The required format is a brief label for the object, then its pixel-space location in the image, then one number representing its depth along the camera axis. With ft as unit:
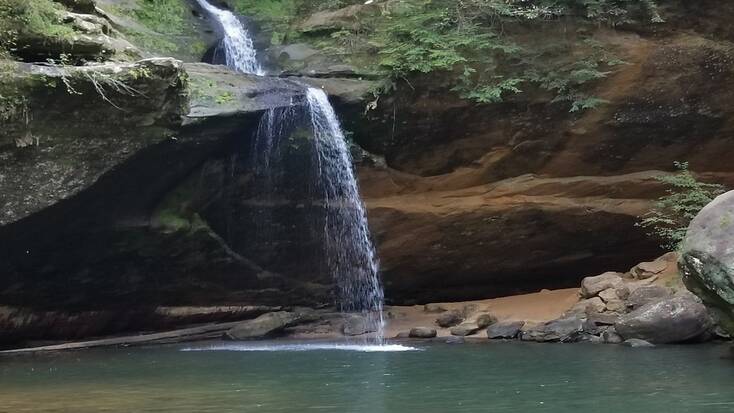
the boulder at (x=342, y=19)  58.85
